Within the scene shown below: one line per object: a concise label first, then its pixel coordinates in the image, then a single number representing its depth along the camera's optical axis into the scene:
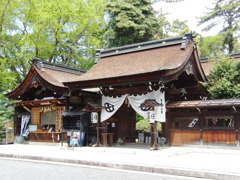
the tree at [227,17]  28.78
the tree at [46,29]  24.31
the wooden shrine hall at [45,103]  17.61
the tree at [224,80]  14.62
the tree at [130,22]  26.83
